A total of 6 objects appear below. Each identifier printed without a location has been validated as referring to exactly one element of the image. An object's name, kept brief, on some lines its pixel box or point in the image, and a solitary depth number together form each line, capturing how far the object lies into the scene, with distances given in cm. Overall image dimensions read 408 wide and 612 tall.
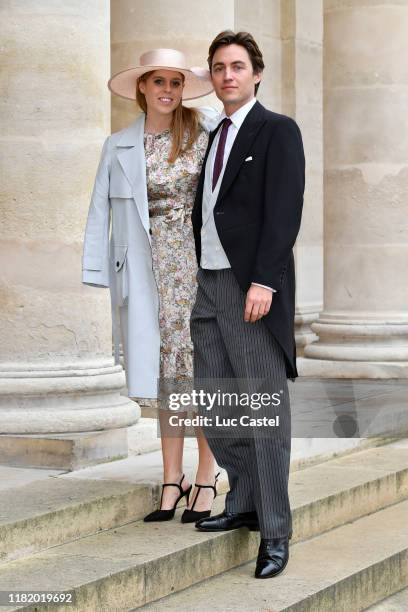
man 579
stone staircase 564
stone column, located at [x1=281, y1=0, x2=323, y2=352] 1527
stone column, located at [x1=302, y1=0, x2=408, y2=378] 1261
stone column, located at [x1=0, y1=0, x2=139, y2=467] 764
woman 630
